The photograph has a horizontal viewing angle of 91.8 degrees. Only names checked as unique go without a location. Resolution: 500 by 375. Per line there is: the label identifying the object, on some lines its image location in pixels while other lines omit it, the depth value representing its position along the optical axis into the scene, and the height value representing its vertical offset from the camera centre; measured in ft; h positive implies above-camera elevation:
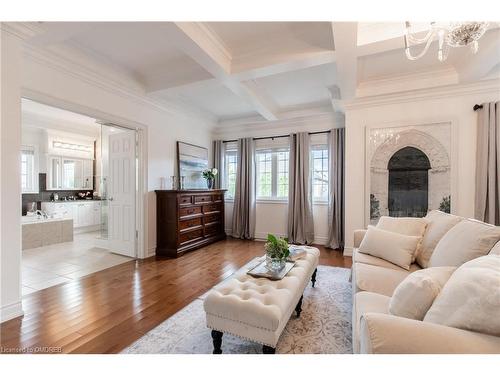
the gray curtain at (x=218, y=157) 19.21 +2.18
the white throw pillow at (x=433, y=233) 6.84 -1.43
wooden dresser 13.43 -2.13
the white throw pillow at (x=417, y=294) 3.67 -1.71
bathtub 14.88 -3.06
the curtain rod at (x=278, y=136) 16.19 +3.53
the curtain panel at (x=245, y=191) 18.17 -0.48
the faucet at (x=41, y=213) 17.67 -2.20
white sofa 2.79 -1.82
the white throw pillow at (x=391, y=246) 7.24 -1.93
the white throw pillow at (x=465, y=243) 4.83 -1.23
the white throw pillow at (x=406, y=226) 7.87 -1.40
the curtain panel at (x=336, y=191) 15.34 -0.38
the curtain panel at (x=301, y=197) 16.38 -0.82
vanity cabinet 19.66 -2.25
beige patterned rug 5.71 -3.87
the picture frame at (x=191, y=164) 15.69 +1.42
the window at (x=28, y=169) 19.40 +1.23
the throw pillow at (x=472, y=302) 2.89 -1.48
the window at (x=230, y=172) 19.51 +1.02
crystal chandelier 5.33 +3.48
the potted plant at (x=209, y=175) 17.22 +0.68
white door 13.21 -0.51
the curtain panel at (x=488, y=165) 10.73 +0.92
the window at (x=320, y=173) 16.65 +0.83
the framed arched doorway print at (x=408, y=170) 11.87 +0.79
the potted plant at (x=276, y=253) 6.94 -1.95
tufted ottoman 4.86 -2.60
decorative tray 6.42 -2.43
